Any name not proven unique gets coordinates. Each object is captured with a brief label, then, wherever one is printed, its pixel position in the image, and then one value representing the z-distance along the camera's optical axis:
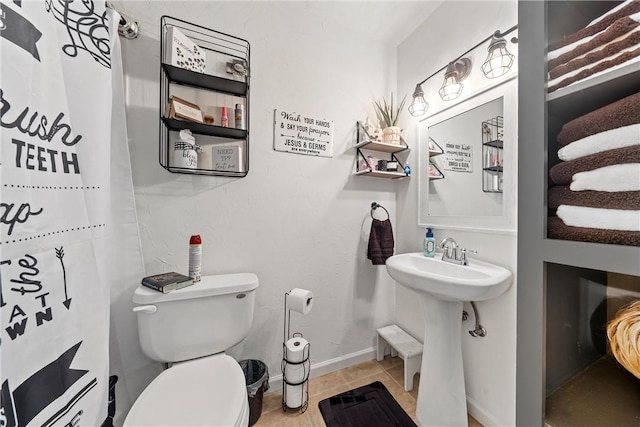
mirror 1.04
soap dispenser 1.32
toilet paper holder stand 1.18
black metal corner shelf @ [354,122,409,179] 1.45
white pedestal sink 1.01
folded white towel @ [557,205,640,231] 0.38
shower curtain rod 0.99
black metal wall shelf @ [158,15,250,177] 1.05
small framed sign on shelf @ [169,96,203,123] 1.01
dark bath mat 1.12
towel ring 1.56
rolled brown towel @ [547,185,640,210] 0.39
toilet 0.72
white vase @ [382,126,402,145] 1.49
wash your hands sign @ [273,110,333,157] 1.33
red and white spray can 1.04
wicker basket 0.40
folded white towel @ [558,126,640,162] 0.38
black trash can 1.10
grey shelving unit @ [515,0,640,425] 0.46
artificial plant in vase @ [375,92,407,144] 1.49
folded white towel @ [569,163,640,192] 0.38
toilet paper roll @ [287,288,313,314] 1.19
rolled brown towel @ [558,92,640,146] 0.39
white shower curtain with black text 0.50
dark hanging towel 1.46
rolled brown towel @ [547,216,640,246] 0.38
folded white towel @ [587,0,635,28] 0.42
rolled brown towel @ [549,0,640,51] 0.41
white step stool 1.32
